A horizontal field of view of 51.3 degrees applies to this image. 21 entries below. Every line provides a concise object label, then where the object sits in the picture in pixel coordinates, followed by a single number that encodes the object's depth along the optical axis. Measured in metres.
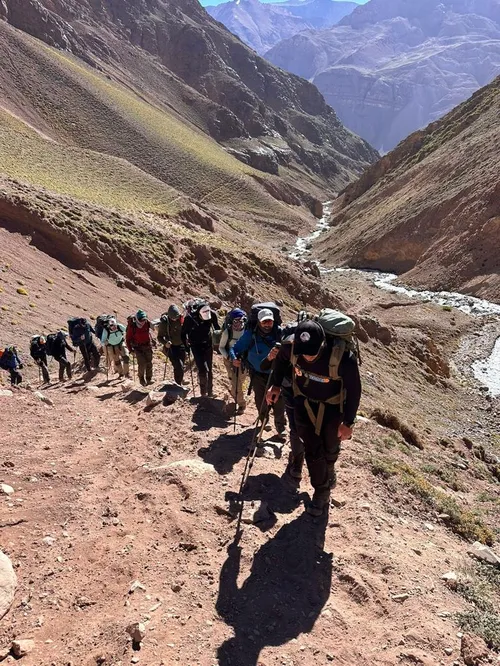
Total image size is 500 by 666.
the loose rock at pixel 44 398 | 9.12
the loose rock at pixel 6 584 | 3.95
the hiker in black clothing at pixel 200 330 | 8.80
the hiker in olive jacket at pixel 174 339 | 10.05
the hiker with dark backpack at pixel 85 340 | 12.54
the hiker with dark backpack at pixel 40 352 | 12.31
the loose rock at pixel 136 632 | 3.74
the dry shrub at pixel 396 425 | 12.20
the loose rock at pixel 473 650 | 4.02
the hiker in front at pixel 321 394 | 4.97
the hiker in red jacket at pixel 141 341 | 10.88
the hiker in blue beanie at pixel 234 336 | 7.87
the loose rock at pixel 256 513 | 5.39
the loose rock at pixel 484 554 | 5.83
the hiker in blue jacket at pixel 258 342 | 6.87
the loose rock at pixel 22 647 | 3.57
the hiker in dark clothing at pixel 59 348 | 12.37
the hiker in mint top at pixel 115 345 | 11.94
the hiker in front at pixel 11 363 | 11.70
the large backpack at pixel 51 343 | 12.38
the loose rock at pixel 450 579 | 5.01
